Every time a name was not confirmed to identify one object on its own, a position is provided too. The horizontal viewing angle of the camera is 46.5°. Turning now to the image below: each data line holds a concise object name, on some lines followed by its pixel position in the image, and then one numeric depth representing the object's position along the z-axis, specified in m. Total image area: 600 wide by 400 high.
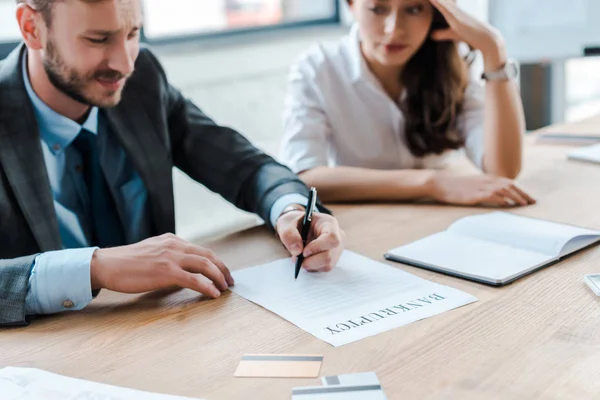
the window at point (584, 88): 4.41
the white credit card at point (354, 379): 0.77
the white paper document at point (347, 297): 0.93
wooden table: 0.77
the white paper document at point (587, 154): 1.81
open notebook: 1.10
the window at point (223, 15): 2.90
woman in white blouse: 1.74
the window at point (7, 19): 2.54
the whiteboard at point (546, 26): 2.15
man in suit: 1.04
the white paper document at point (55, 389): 0.77
